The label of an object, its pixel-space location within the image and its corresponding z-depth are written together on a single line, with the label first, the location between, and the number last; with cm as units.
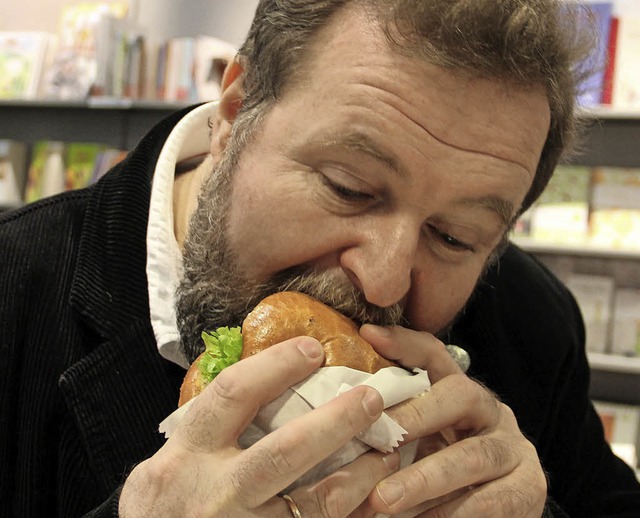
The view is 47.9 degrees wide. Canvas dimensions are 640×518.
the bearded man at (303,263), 93
